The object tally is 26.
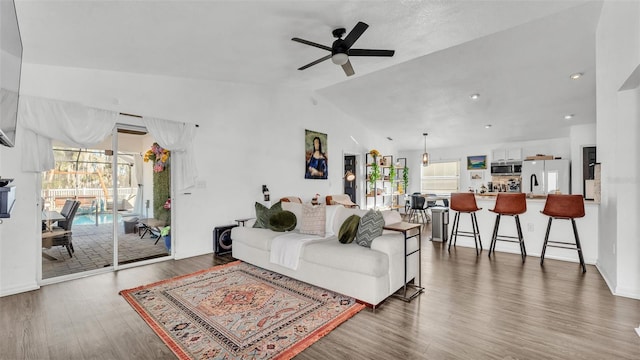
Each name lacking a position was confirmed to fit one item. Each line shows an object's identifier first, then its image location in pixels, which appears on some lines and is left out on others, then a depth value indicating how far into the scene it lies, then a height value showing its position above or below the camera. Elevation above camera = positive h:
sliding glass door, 4.55 -0.36
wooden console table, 3.02 -0.84
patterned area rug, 2.18 -1.27
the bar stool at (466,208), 5.01 -0.51
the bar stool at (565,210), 3.90 -0.42
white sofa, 2.79 -0.92
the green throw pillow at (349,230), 3.33 -0.60
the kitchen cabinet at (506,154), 8.48 +0.80
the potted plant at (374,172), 8.66 +0.26
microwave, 8.45 +0.38
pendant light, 8.01 +0.60
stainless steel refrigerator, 7.46 +0.12
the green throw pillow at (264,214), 4.40 -0.53
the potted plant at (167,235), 4.82 -0.93
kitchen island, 4.19 -0.81
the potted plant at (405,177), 10.31 +0.12
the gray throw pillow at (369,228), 3.11 -0.53
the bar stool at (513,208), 4.48 -0.45
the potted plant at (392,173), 9.54 +0.25
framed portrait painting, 6.97 +0.64
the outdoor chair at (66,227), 3.92 -0.65
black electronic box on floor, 4.93 -1.05
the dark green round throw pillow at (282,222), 4.18 -0.62
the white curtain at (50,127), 3.34 +0.67
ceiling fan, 3.11 +1.51
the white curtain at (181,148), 4.52 +0.53
